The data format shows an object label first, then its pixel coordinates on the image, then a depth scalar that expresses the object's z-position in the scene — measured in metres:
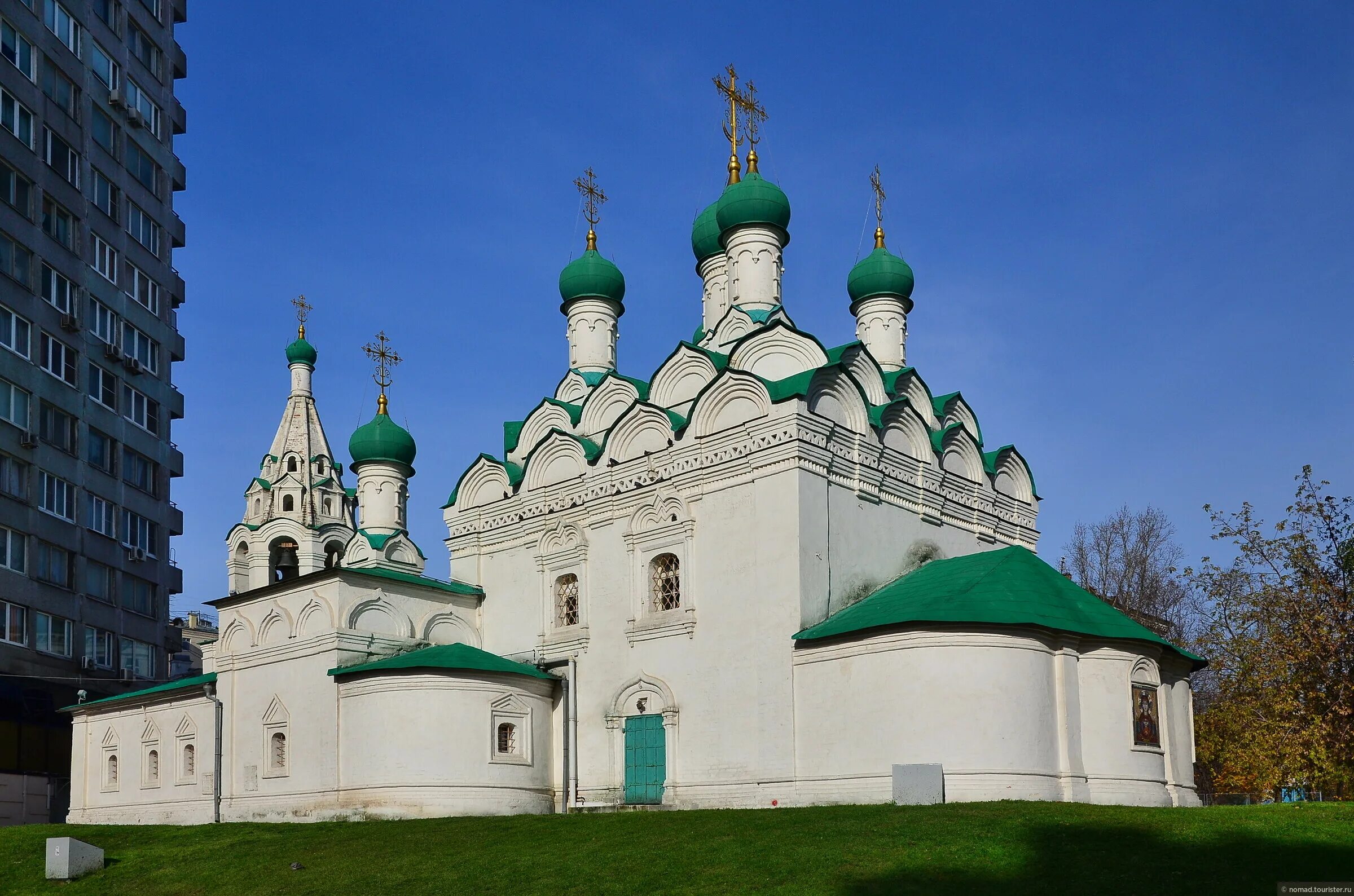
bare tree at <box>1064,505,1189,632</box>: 29.19
